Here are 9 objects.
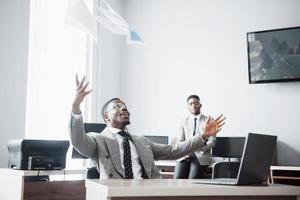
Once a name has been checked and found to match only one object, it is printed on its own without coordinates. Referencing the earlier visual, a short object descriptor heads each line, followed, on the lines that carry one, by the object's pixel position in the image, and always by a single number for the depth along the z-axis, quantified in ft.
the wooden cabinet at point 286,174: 13.89
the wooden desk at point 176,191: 4.85
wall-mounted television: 15.66
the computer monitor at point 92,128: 13.33
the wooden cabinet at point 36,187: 10.43
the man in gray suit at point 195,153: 14.37
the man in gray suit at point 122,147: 7.51
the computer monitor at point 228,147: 15.43
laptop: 5.73
